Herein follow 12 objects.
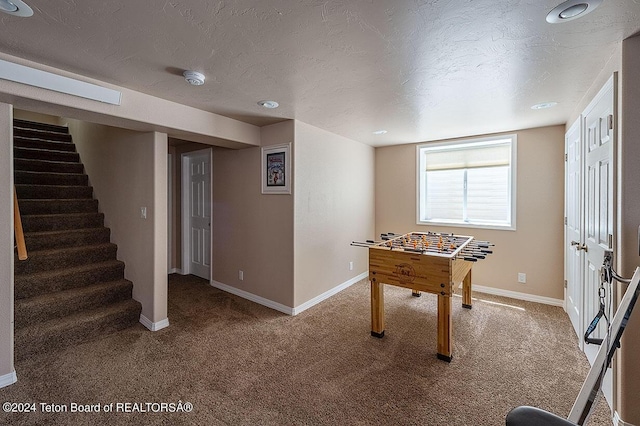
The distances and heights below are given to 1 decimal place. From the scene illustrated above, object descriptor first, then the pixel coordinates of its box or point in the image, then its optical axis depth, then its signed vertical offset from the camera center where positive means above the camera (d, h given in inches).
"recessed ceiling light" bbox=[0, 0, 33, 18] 51.6 +37.5
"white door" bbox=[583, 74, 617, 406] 72.6 +4.5
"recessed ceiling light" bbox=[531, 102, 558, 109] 106.2 +38.9
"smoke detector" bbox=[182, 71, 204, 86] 79.8 +37.6
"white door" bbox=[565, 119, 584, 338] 104.4 -6.3
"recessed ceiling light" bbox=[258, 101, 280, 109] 105.7 +39.6
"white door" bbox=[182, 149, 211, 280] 181.8 -1.2
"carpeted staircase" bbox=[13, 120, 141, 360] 102.0 -22.7
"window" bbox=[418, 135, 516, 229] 153.6 +15.0
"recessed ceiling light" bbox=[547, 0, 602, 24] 52.1 +37.3
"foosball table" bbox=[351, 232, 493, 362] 94.4 -21.4
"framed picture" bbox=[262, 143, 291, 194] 131.0 +19.1
